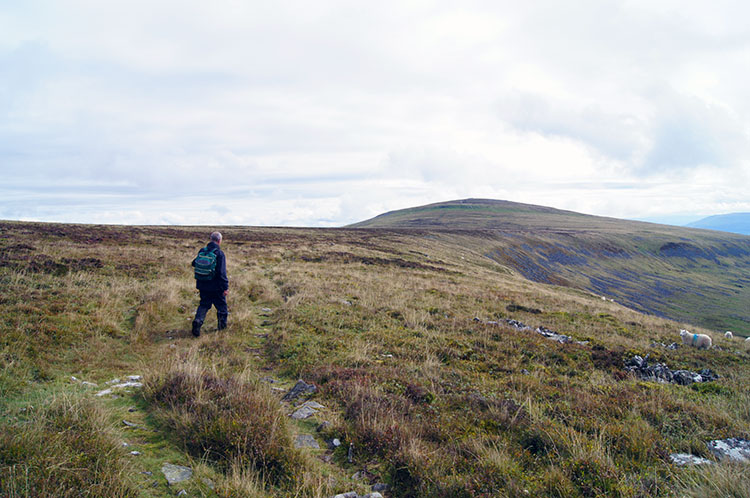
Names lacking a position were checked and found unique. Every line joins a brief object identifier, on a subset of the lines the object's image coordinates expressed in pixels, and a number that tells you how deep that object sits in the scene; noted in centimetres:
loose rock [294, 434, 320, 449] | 480
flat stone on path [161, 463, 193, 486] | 385
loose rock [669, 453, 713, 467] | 452
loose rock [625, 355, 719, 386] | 897
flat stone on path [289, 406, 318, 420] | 558
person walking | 958
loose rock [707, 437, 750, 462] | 470
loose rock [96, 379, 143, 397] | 583
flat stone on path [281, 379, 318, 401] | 632
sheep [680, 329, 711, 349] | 1338
